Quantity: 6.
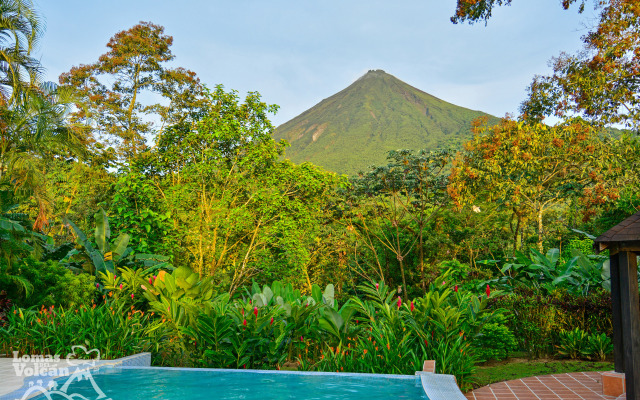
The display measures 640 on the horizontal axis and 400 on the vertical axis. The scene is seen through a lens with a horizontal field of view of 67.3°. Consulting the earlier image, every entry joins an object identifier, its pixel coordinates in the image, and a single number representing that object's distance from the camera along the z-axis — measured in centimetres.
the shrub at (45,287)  771
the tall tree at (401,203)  1397
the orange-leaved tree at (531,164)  1248
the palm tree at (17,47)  910
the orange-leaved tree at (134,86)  1806
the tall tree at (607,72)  1022
